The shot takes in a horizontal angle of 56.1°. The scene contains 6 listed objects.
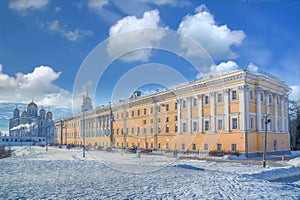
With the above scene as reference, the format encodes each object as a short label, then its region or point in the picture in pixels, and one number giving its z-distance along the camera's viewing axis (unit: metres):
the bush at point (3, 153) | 52.08
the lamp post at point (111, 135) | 71.79
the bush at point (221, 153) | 40.94
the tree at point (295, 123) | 60.34
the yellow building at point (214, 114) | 42.91
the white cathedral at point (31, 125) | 132.25
